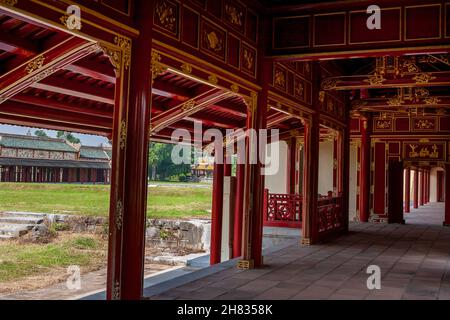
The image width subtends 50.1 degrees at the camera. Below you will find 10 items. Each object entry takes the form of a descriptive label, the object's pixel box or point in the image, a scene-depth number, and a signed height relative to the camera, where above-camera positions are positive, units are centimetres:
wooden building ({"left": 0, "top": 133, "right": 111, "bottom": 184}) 1892 +59
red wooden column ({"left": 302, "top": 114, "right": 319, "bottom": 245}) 894 -2
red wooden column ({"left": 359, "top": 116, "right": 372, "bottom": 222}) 1424 +23
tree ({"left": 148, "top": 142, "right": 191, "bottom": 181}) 2888 +71
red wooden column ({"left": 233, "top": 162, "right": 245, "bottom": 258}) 936 -113
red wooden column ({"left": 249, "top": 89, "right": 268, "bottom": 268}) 654 -24
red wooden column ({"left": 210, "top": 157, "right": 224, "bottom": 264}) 1132 -83
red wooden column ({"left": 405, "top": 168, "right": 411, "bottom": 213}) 2020 -42
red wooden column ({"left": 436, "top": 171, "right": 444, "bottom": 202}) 3080 -31
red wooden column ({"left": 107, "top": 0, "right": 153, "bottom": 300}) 405 +5
